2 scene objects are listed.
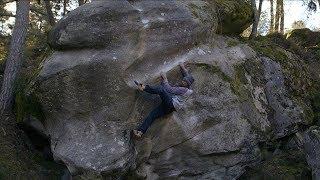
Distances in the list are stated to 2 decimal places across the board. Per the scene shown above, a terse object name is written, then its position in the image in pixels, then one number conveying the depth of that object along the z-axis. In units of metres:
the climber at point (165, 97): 6.00
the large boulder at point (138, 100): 6.26
